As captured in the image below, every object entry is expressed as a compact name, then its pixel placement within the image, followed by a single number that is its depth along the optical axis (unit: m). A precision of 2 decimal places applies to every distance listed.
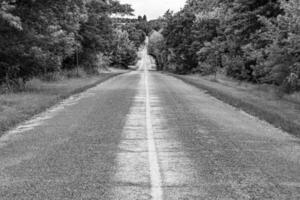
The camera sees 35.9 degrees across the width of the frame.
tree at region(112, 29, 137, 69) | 103.95
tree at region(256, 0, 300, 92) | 18.33
